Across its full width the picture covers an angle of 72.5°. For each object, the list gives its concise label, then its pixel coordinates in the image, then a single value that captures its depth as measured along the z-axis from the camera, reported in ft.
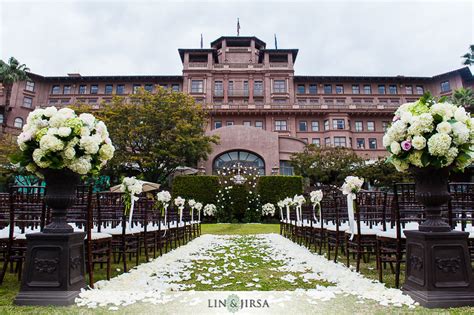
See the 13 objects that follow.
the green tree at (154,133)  87.76
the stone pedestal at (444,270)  11.60
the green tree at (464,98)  126.82
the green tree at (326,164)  98.43
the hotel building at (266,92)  142.72
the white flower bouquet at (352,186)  21.22
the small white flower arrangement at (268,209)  67.10
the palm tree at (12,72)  127.19
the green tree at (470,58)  122.52
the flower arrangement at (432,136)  12.28
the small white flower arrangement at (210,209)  68.80
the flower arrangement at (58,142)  12.89
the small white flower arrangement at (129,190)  22.44
